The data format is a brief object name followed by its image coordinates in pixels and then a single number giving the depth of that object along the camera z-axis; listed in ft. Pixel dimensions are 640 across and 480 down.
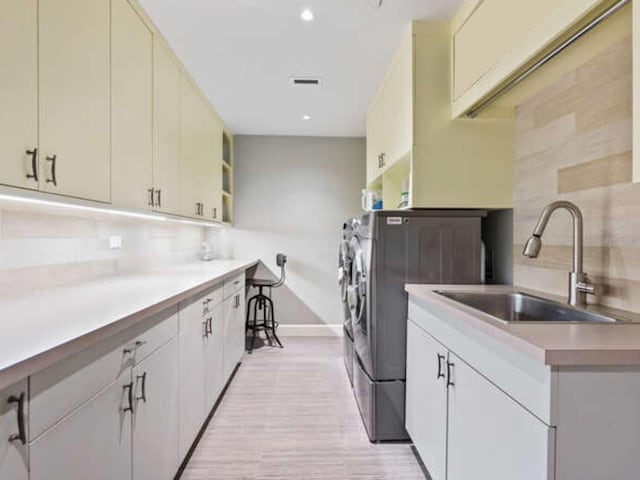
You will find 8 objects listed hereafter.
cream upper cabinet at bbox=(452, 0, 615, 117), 3.84
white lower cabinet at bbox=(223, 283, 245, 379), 8.78
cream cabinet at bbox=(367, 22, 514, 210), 6.67
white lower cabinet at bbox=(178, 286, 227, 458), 5.71
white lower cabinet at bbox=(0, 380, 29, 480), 2.36
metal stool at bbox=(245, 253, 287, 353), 12.34
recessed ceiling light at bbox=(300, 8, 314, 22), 6.27
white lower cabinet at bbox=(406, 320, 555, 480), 3.03
